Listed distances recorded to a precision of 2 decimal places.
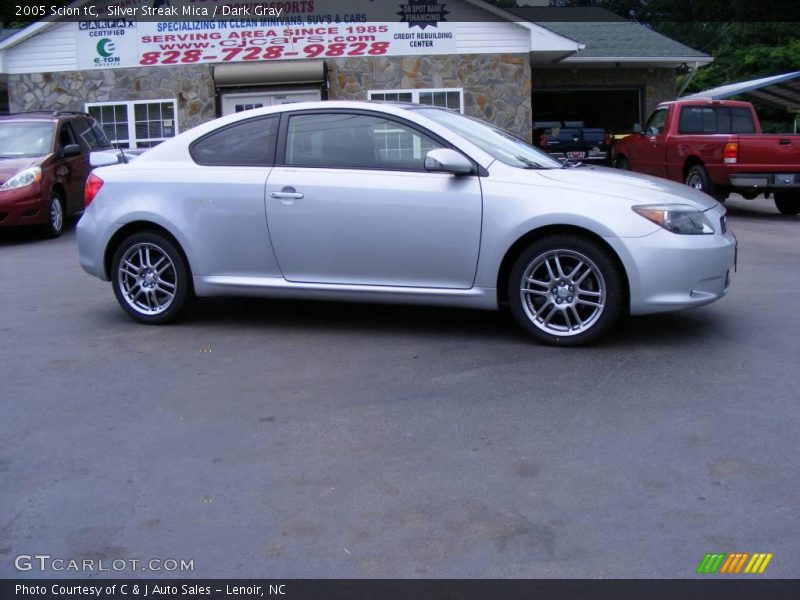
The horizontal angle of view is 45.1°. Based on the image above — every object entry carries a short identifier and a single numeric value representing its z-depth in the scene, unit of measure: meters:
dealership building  20.11
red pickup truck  13.84
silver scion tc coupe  6.08
